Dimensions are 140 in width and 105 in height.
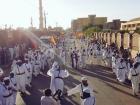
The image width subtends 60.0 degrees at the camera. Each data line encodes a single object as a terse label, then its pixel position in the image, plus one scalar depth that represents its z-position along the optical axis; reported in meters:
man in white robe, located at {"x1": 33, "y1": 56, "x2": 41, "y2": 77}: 8.04
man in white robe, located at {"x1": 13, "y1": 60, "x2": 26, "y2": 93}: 5.88
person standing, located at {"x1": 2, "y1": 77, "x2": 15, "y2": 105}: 4.25
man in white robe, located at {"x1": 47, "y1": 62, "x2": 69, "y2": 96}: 4.96
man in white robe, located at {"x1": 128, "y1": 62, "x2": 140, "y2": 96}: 5.58
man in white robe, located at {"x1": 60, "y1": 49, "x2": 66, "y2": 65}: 10.51
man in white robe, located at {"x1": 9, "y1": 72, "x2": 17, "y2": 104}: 5.26
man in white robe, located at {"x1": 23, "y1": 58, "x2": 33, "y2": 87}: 6.41
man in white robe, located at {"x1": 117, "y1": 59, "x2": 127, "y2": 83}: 6.98
